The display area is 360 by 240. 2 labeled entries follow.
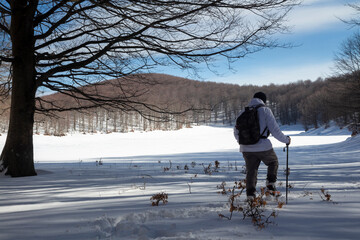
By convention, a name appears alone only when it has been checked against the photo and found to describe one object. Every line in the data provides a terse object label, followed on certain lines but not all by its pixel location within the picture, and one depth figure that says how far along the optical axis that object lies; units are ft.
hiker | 11.48
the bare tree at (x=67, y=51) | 18.03
